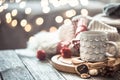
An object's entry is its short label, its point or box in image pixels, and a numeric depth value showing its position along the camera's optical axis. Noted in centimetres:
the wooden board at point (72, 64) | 80
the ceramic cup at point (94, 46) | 82
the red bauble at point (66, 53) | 93
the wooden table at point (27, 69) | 78
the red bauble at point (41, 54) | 98
